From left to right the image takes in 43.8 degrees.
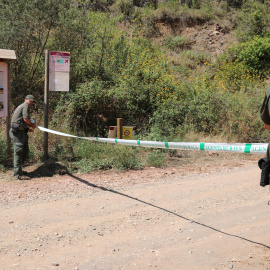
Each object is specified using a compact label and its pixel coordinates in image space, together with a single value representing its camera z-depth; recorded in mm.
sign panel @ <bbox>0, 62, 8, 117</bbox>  7693
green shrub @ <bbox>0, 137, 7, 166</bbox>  7836
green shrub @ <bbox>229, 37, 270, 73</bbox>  19141
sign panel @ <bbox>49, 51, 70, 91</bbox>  7941
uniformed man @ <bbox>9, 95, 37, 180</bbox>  7133
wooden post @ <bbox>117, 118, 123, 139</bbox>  8969
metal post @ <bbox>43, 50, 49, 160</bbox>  7862
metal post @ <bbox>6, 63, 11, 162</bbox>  7812
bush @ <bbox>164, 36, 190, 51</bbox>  22031
